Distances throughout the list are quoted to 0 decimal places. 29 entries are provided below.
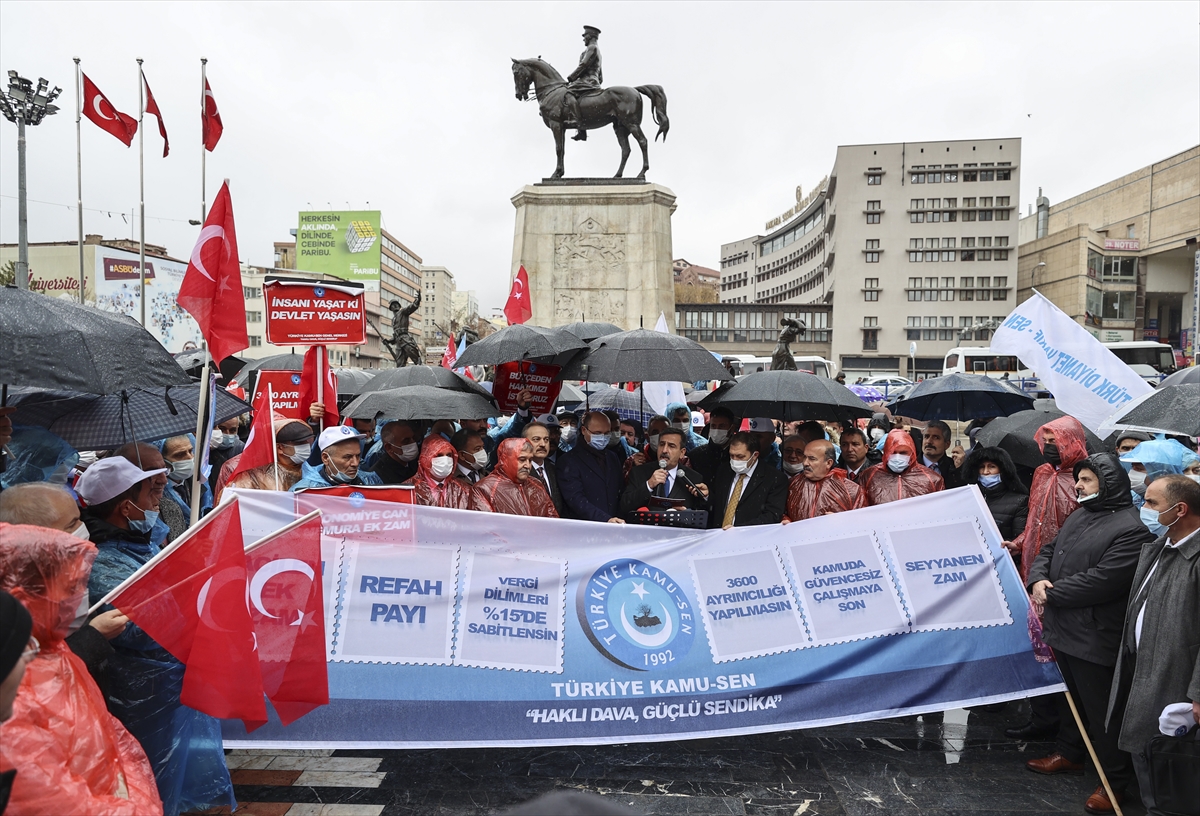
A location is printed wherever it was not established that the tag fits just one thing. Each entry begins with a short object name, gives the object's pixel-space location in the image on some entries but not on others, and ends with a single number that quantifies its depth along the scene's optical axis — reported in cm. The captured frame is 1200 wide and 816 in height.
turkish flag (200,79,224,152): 1529
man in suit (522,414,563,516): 554
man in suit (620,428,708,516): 530
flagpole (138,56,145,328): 2038
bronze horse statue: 1511
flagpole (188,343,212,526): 378
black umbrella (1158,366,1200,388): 833
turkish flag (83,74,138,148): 1717
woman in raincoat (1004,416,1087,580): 471
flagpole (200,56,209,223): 1353
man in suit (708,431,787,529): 519
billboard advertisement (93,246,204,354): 3941
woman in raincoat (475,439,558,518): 516
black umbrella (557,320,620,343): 800
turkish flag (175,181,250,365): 446
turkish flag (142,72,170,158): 1891
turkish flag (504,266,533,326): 1038
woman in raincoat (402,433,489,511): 506
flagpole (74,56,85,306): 2005
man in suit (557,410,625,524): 577
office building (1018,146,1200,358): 5681
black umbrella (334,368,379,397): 943
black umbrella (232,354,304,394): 939
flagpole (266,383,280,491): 477
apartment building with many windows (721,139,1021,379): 6362
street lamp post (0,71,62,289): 1614
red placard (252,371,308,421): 718
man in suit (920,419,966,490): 655
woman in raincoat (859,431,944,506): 553
